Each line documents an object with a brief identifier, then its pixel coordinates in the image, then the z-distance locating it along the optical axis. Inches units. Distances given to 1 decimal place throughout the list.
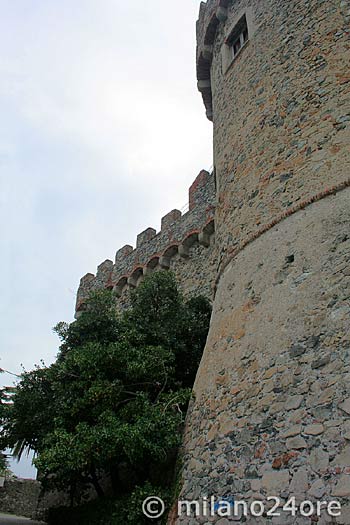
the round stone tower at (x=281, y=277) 161.6
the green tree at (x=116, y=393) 236.1
